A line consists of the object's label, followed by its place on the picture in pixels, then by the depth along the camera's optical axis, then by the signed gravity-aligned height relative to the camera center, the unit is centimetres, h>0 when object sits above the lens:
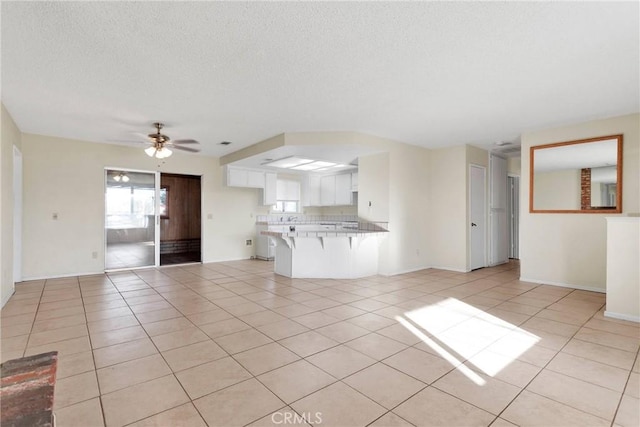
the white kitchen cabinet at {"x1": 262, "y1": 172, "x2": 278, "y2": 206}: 798 +63
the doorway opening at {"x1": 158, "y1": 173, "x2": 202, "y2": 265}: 948 -11
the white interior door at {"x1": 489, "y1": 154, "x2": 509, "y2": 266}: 666 +1
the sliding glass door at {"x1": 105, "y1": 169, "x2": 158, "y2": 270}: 621 -7
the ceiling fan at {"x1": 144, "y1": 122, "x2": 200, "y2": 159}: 461 +105
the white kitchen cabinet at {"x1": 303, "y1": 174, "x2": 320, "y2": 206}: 891 +66
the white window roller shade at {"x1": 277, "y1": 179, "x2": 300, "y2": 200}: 866 +67
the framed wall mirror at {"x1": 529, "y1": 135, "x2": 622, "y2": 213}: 428 +54
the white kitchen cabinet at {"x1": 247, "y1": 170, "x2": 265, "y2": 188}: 765 +86
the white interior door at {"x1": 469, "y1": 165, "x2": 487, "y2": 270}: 608 -10
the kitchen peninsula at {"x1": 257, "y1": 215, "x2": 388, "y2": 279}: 539 -72
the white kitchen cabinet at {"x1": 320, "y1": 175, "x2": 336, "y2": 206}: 859 +64
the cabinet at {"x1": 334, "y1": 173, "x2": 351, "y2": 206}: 815 +63
